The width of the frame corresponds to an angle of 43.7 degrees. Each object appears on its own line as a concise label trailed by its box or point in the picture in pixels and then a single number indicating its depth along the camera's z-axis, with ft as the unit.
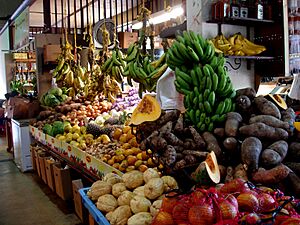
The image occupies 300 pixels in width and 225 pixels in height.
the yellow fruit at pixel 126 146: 11.00
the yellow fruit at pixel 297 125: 7.17
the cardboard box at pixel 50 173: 15.89
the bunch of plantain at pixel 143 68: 10.77
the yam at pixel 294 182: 5.85
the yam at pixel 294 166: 6.24
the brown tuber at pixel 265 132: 6.58
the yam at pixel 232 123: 6.82
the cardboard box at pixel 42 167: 17.27
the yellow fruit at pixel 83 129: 15.68
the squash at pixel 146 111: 7.91
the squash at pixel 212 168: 5.46
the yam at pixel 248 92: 7.69
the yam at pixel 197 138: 6.84
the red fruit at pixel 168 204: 4.80
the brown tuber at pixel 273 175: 5.81
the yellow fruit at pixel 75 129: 15.99
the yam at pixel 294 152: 6.53
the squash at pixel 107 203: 6.32
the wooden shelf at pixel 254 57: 14.43
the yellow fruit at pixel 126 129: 12.33
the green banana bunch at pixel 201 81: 7.42
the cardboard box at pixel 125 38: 23.06
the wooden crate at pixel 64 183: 14.47
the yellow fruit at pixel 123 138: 11.85
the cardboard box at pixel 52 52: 22.11
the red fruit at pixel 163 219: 4.60
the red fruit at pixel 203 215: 4.13
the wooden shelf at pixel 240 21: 14.49
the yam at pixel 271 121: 6.79
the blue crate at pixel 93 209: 6.03
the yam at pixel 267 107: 7.07
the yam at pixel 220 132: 7.04
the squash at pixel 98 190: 6.79
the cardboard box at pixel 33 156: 19.39
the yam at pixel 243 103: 7.47
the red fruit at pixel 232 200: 4.28
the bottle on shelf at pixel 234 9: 14.34
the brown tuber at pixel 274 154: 6.10
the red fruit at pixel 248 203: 4.36
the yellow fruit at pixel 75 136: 15.02
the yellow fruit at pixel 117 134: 12.66
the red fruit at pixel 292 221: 3.89
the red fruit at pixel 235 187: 4.82
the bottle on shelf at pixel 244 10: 14.67
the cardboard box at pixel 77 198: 12.38
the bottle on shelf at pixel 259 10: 14.96
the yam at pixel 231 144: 6.66
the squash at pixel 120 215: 5.82
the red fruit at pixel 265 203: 4.41
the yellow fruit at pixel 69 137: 14.99
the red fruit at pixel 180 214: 4.48
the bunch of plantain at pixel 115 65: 15.33
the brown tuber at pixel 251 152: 6.10
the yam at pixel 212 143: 6.66
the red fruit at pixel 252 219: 3.92
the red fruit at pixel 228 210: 4.11
